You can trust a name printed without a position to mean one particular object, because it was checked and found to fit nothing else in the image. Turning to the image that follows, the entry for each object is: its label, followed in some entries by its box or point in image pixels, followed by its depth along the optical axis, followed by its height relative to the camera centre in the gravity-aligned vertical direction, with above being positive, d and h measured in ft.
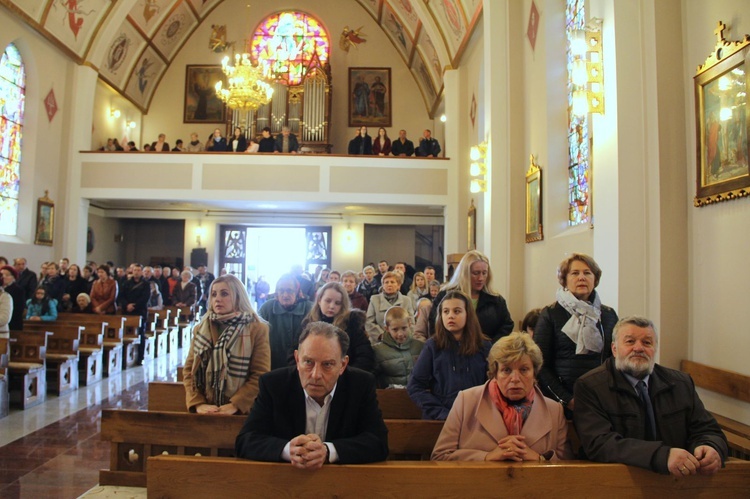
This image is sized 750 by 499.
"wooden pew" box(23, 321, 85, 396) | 22.95 -2.71
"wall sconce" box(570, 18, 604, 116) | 16.02 +5.86
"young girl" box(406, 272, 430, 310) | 27.02 -0.02
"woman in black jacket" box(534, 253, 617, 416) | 10.37 -0.75
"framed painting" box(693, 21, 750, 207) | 12.69 +3.68
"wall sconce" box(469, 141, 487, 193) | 29.48 +5.96
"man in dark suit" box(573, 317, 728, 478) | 7.94 -1.55
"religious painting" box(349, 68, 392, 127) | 59.16 +18.58
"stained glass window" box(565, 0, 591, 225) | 22.74 +5.21
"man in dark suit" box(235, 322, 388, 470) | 7.72 -1.51
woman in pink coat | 8.20 -1.76
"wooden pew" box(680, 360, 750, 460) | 11.60 -2.15
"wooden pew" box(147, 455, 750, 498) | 6.85 -2.22
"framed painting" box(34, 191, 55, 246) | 41.55 +4.39
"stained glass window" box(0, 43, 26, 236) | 39.47 +10.13
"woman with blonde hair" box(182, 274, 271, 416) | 11.10 -1.31
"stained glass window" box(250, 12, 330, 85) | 59.72 +24.43
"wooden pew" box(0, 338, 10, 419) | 19.02 -2.95
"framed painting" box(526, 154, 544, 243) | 25.36 +3.68
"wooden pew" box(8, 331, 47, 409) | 20.43 -2.90
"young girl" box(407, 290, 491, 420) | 10.64 -1.30
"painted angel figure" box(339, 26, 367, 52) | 59.60 +24.55
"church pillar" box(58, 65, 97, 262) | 43.78 +9.19
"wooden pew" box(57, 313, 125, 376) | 27.14 -2.34
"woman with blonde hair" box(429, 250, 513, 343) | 13.37 -0.13
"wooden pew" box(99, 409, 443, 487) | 9.79 -2.56
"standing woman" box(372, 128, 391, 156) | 47.73 +11.25
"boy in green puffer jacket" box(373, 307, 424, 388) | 13.43 -1.50
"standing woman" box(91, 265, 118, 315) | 30.48 -0.40
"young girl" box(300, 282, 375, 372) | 13.03 -0.71
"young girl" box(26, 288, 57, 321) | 26.37 -1.08
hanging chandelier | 37.45 +12.51
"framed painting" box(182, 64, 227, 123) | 59.16 +18.75
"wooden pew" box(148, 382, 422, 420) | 12.55 -2.45
